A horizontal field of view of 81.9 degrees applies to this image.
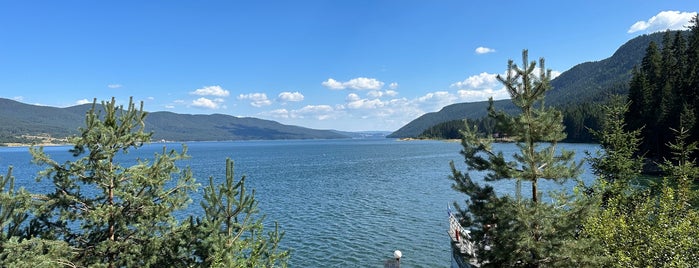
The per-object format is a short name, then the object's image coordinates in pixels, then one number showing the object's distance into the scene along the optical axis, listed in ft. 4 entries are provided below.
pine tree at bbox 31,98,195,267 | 35.09
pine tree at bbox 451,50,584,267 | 35.37
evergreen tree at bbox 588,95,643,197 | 66.54
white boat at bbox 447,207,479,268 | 58.78
